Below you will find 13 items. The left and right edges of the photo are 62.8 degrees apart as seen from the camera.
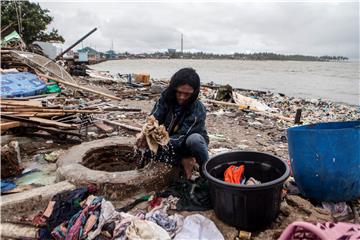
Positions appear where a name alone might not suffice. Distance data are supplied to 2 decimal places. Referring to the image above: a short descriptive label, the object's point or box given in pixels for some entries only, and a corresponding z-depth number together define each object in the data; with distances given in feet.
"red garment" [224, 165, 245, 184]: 8.77
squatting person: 10.26
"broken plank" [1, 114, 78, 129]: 14.32
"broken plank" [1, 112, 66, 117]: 14.76
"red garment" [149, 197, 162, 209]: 9.36
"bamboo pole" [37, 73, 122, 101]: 25.50
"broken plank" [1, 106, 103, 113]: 15.29
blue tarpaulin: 22.90
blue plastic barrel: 8.57
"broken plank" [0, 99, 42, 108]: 16.00
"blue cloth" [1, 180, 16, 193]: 10.28
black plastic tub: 7.47
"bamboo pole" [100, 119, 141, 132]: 18.42
